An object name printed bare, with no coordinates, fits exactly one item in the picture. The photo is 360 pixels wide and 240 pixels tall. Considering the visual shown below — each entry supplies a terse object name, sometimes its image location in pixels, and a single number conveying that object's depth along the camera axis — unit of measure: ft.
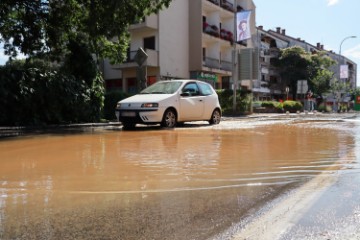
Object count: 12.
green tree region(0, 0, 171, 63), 48.16
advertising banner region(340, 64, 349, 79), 186.40
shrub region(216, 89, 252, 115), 94.67
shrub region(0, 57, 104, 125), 41.83
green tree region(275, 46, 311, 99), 237.66
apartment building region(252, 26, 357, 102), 233.55
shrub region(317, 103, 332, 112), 185.68
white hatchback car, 40.63
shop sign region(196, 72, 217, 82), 123.34
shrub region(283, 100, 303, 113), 128.47
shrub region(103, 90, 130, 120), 59.31
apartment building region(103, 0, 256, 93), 110.11
